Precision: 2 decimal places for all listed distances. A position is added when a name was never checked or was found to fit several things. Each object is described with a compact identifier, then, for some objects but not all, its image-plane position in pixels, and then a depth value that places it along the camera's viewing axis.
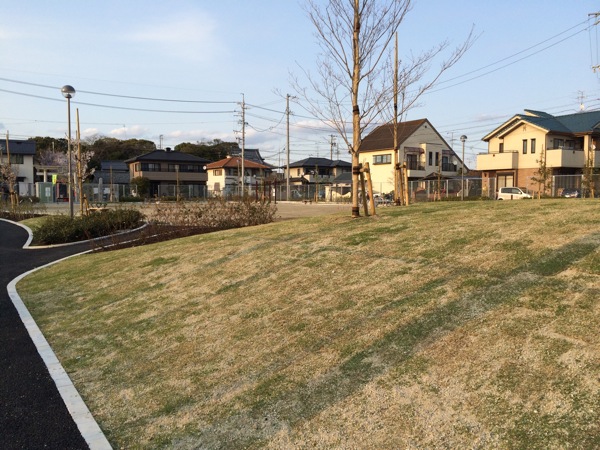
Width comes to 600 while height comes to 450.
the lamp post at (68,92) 17.58
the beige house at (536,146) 37.50
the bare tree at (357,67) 9.81
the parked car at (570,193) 31.34
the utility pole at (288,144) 55.93
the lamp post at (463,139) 47.43
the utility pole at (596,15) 27.93
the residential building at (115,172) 74.69
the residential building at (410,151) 54.28
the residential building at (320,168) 75.62
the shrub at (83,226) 16.33
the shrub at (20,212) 27.22
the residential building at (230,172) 67.75
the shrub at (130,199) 53.12
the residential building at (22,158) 61.84
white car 34.15
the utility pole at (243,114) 61.06
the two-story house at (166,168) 67.00
